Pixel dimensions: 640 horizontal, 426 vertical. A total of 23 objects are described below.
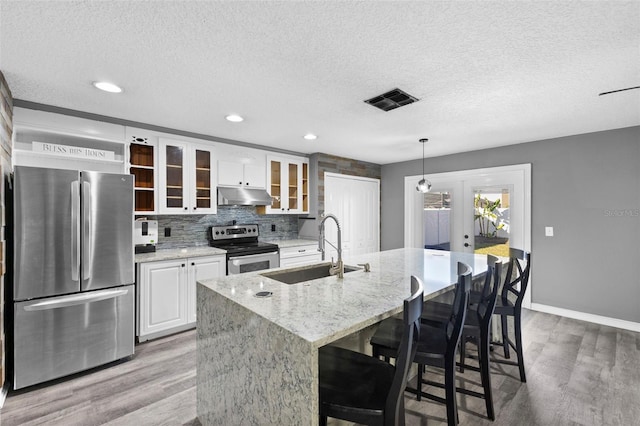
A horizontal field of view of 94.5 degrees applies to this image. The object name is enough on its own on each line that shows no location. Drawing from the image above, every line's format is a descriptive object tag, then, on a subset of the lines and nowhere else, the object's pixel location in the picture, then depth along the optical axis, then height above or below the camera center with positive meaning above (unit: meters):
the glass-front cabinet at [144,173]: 3.38 +0.47
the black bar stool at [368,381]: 1.07 -0.72
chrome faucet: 2.10 -0.36
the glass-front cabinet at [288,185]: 4.59 +0.47
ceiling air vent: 2.52 +1.01
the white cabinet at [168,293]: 3.10 -0.87
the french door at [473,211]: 4.32 +0.03
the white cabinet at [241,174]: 4.04 +0.56
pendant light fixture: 4.22 +0.39
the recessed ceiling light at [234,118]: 3.15 +1.04
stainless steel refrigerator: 2.28 -0.48
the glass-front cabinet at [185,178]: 3.55 +0.45
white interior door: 5.21 +0.04
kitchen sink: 2.25 -0.48
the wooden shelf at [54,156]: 2.67 +0.56
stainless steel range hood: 3.96 +0.24
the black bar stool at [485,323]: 1.94 -0.76
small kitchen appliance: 3.47 -0.25
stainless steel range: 3.73 -0.45
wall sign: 2.77 +0.63
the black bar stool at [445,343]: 1.49 -0.76
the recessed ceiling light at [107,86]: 2.32 +1.03
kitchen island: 1.10 -0.51
